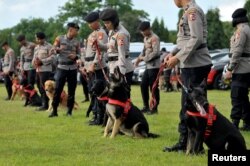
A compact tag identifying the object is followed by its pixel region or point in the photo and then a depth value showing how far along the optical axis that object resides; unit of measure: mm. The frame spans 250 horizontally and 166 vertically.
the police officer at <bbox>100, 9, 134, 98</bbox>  8516
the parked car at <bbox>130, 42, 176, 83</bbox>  27219
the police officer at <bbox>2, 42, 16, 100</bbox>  17500
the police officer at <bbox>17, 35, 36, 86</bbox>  15383
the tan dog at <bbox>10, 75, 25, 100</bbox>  17934
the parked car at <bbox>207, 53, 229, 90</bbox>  22047
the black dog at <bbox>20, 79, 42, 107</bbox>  15648
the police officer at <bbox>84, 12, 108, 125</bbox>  9913
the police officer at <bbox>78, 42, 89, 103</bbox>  16844
